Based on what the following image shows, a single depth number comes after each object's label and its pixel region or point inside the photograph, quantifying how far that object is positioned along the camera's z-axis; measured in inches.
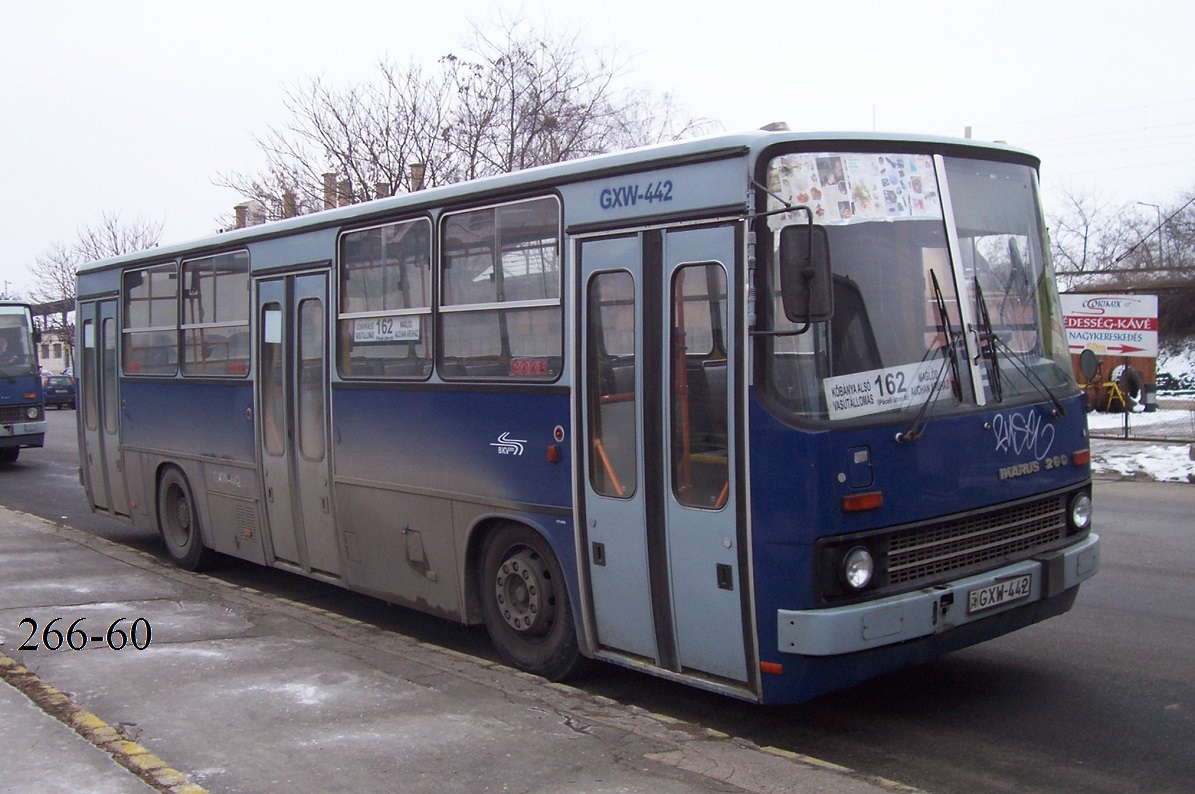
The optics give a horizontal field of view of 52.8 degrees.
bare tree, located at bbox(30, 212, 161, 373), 2472.3
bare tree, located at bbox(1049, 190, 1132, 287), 2201.0
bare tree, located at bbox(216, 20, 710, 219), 1171.9
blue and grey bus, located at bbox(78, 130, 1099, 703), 219.1
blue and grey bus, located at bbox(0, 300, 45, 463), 904.9
